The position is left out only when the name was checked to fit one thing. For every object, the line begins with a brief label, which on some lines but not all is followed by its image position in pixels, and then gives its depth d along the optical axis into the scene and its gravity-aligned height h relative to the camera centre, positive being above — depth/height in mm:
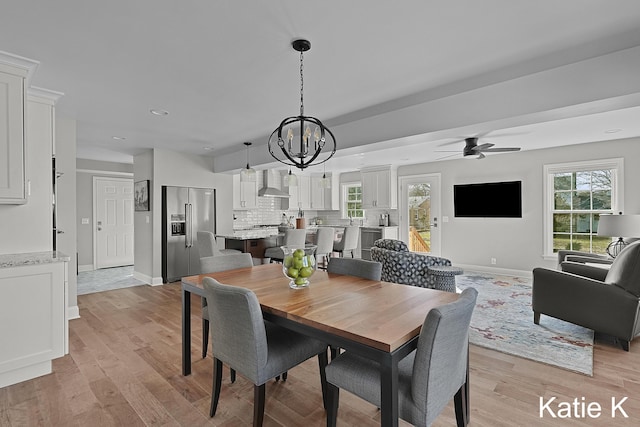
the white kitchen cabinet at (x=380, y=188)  7289 +565
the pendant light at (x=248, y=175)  4316 +500
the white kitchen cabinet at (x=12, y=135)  2479 +604
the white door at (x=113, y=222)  6770 -201
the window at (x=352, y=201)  8241 +290
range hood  7113 +610
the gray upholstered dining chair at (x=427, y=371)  1291 -747
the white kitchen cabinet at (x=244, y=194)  6781 +383
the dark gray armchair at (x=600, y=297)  2770 -797
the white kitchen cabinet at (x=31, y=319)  2303 -800
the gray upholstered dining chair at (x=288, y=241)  4867 -450
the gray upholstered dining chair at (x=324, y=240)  5555 -490
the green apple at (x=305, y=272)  2092 -391
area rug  2689 -1209
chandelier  2189 +590
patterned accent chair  3475 -595
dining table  1263 -505
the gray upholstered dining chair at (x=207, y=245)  4625 -487
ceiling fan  4375 +866
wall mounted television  5856 +231
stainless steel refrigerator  5582 -249
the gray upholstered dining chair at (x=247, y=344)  1627 -753
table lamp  3977 -180
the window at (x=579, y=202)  5020 +165
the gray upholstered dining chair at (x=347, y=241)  6094 -551
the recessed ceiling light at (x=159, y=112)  3560 +1137
